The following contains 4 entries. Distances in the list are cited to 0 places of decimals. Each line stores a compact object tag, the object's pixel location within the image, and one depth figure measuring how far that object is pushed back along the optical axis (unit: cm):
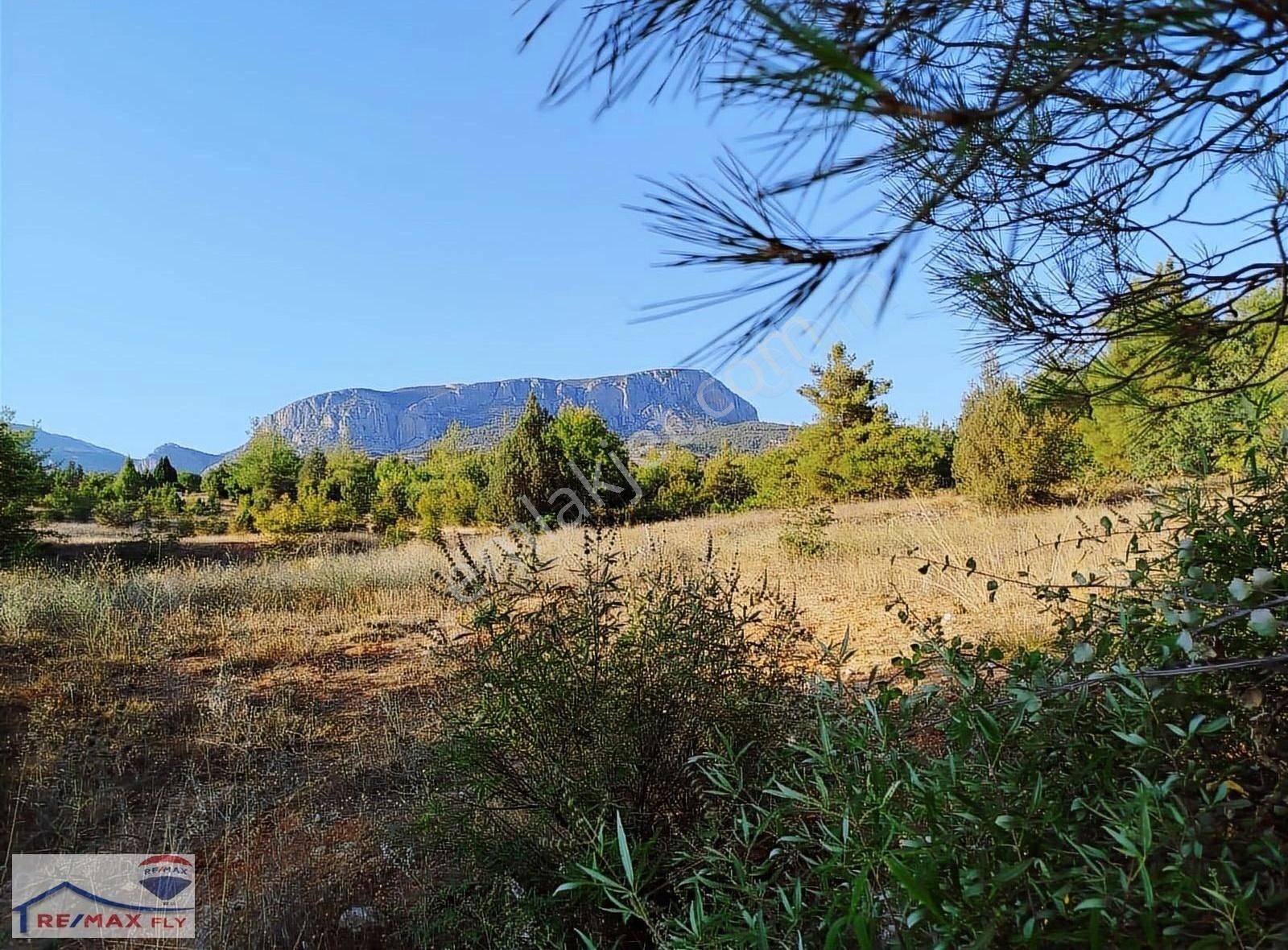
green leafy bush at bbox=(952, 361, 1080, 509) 1028
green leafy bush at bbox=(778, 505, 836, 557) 755
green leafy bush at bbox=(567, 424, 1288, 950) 69
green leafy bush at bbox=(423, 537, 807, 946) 181
